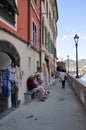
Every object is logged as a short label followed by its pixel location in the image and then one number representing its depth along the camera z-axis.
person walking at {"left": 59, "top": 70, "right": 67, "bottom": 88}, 8.07
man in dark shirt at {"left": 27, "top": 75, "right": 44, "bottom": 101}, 4.95
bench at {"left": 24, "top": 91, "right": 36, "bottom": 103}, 4.60
